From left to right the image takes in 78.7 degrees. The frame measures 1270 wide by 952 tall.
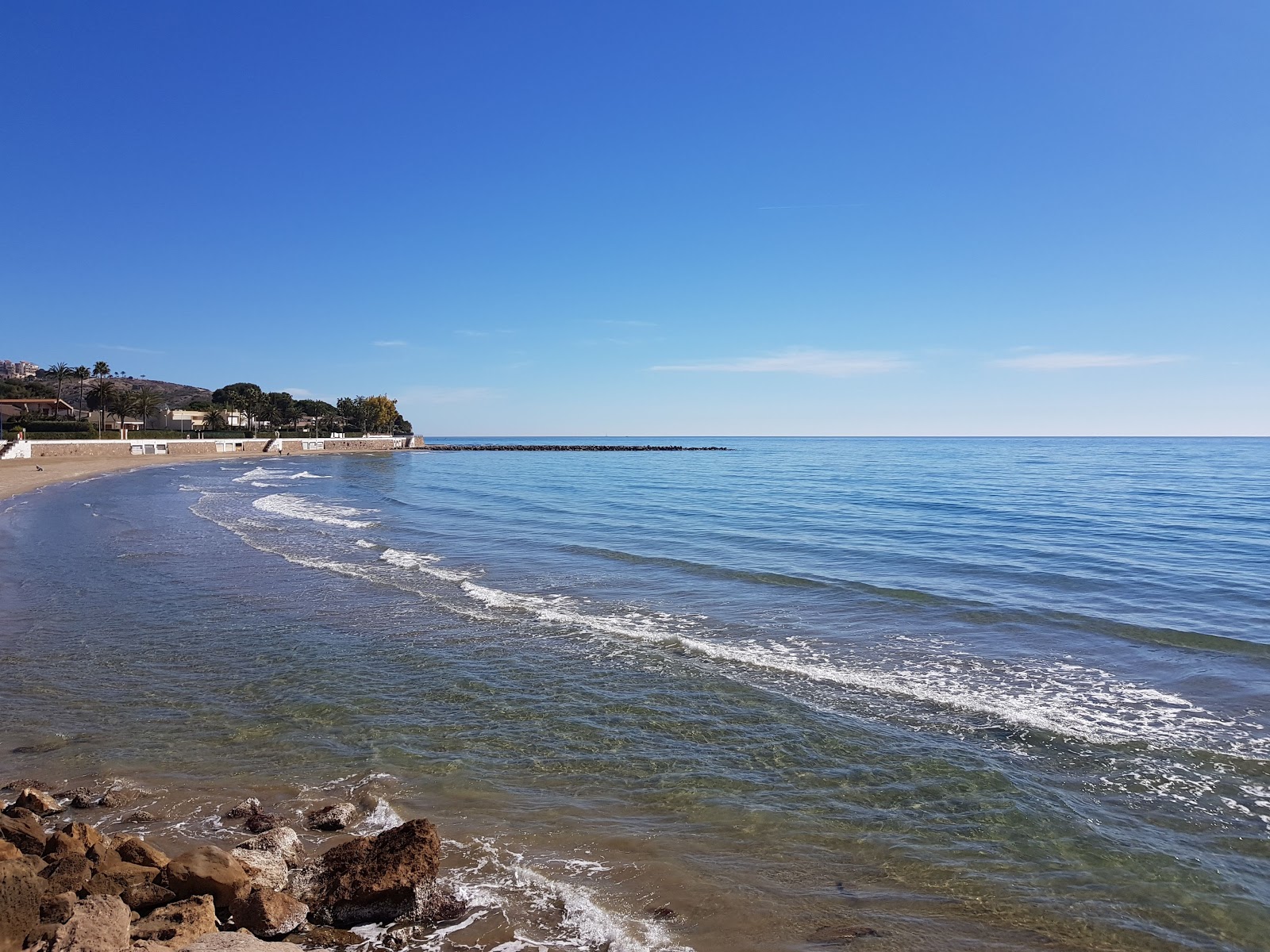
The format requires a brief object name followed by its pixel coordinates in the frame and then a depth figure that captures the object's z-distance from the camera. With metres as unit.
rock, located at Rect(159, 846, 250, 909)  5.16
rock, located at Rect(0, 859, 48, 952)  4.50
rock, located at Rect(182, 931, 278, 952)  4.58
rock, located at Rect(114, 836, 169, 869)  5.61
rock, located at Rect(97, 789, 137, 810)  7.17
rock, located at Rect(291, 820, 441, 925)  5.44
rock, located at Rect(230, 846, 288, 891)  5.56
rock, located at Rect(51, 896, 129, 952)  4.28
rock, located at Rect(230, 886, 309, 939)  5.12
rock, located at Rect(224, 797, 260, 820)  6.96
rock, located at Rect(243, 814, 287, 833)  6.71
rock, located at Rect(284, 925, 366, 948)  5.12
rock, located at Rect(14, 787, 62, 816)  6.78
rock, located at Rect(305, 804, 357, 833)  6.85
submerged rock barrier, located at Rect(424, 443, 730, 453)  188.00
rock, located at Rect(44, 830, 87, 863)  5.47
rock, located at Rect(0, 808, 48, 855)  5.67
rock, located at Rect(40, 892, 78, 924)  4.70
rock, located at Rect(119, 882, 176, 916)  5.03
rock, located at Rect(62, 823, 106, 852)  5.59
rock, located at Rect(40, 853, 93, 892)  5.05
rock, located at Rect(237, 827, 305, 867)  6.03
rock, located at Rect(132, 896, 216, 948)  4.62
